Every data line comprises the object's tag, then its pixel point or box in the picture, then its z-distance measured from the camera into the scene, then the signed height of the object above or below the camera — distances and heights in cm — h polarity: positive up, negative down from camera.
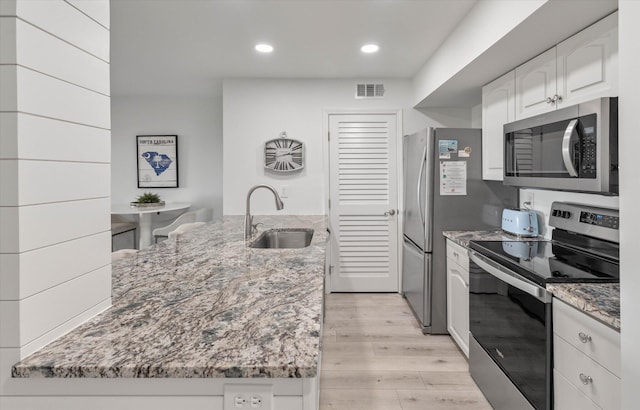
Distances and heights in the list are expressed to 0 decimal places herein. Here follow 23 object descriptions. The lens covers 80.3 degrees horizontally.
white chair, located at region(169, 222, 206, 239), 326 -21
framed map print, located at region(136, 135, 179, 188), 490 +55
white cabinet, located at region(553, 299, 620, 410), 122 -56
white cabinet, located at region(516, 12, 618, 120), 163 +66
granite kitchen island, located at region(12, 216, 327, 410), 78 -33
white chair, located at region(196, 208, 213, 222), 457 -14
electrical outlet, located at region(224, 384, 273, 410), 80 -41
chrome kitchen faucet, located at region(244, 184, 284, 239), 252 -13
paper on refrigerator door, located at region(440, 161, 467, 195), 302 +21
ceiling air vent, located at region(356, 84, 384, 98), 400 +119
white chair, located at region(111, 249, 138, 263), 225 -31
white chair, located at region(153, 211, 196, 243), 428 -22
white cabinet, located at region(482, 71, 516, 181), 252 +61
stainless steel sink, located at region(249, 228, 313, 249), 296 -27
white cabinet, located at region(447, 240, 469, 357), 257 -66
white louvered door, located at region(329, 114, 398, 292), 404 +2
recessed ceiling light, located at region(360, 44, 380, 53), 299 +125
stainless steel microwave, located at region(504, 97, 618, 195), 153 +26
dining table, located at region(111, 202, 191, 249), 418 -12
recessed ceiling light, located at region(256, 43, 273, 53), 298 +125
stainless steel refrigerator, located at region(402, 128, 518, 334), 301 +4
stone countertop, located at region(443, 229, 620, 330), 120 -33
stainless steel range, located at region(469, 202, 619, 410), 158 -43
